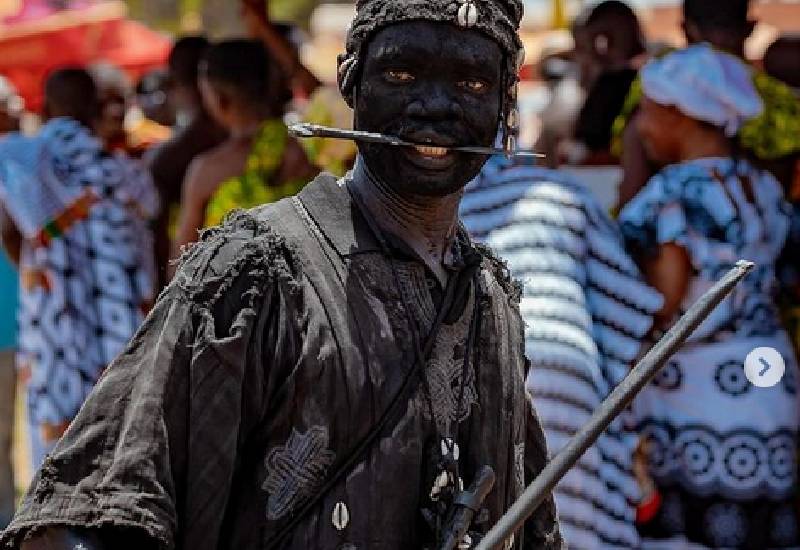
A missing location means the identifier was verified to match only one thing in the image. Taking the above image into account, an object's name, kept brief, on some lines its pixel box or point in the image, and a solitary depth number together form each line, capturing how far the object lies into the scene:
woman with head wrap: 8.72
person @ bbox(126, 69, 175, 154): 18.47
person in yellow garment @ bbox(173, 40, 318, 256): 11.11
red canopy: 23.40
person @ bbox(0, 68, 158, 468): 11.84
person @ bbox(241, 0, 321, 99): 13.86
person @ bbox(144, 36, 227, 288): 13.27
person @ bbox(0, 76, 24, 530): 12.90
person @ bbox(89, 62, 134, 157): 13.01
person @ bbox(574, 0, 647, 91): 13.87
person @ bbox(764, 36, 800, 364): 9.29
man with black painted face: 4.00
